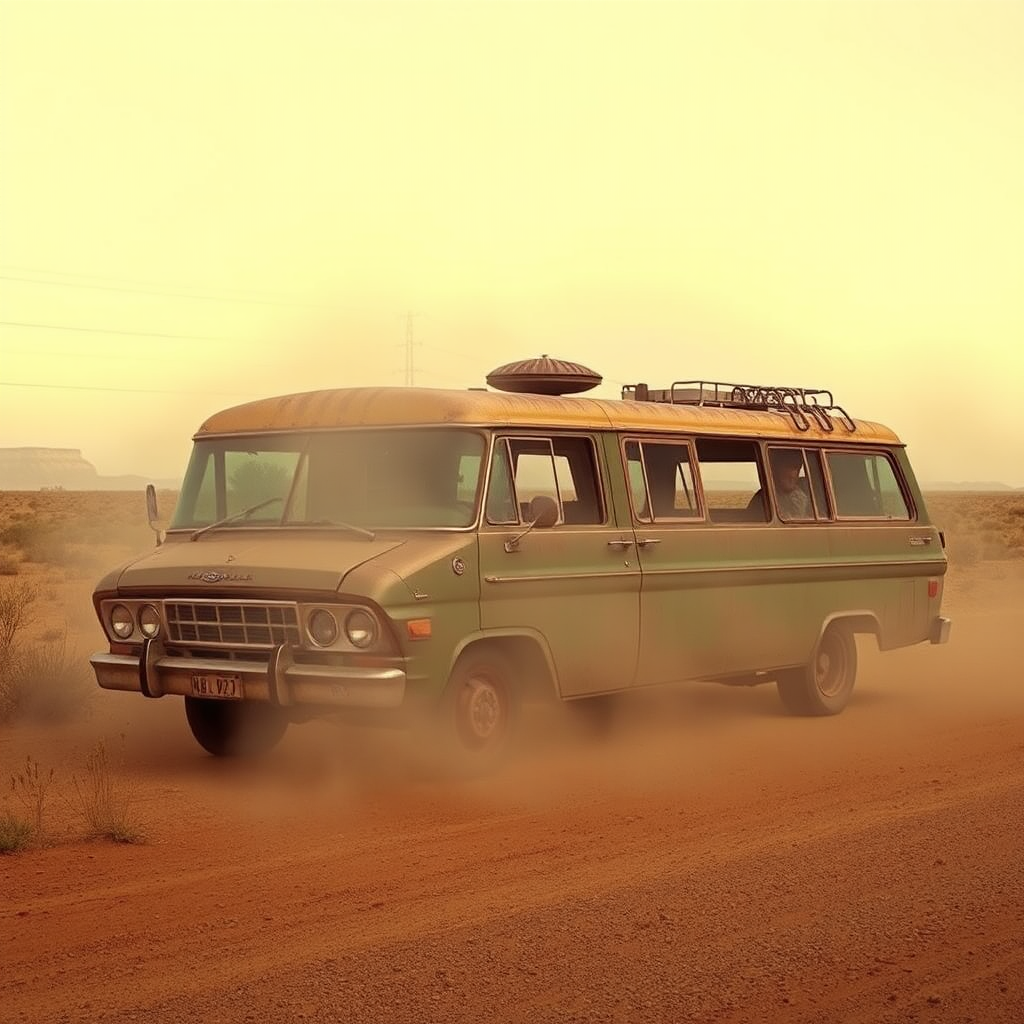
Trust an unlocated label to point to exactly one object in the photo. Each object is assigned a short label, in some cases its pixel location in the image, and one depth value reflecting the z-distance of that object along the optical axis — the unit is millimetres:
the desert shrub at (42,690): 12992
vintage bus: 9477
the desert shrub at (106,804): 8305
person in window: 13068
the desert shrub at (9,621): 14479
